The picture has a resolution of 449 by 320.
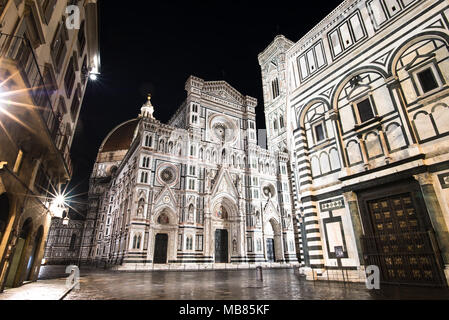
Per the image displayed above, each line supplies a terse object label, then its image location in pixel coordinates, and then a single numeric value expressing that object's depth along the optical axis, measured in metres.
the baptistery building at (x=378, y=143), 8.11
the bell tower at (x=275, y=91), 41.75
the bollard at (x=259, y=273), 11.09
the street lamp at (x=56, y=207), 12.66
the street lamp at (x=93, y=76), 17.52
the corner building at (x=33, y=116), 5.80
